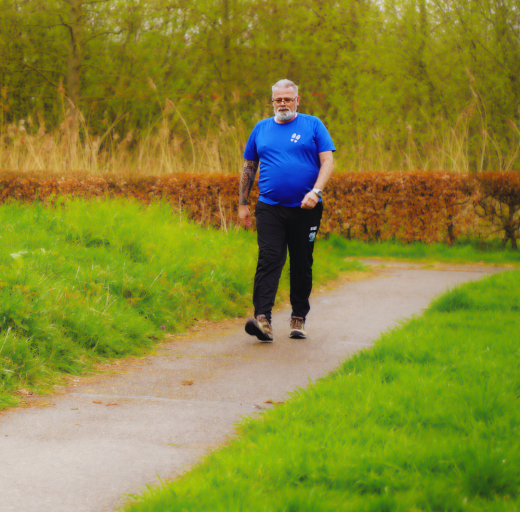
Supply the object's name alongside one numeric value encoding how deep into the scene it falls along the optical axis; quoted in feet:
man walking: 35.24
